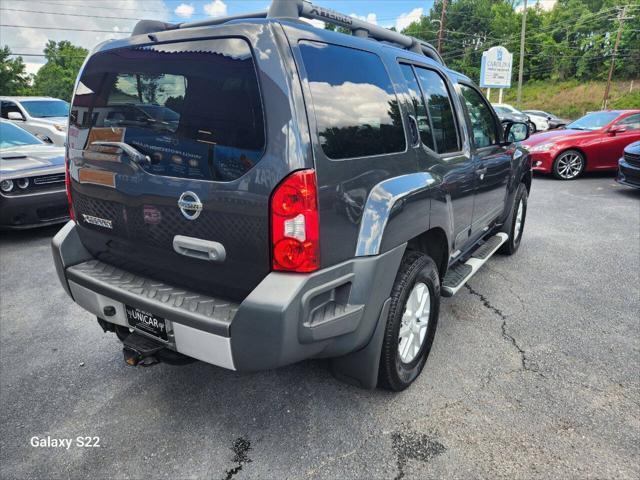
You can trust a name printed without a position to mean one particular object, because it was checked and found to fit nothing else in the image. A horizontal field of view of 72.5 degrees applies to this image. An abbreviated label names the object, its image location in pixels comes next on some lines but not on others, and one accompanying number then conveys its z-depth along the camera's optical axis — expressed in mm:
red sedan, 9359
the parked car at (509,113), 19859
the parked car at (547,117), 25188
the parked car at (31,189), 5180
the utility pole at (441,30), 43744
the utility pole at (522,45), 29131
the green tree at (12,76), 52656
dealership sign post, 32188
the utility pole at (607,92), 39478
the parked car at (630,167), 7520
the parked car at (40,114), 10609
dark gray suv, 1752
